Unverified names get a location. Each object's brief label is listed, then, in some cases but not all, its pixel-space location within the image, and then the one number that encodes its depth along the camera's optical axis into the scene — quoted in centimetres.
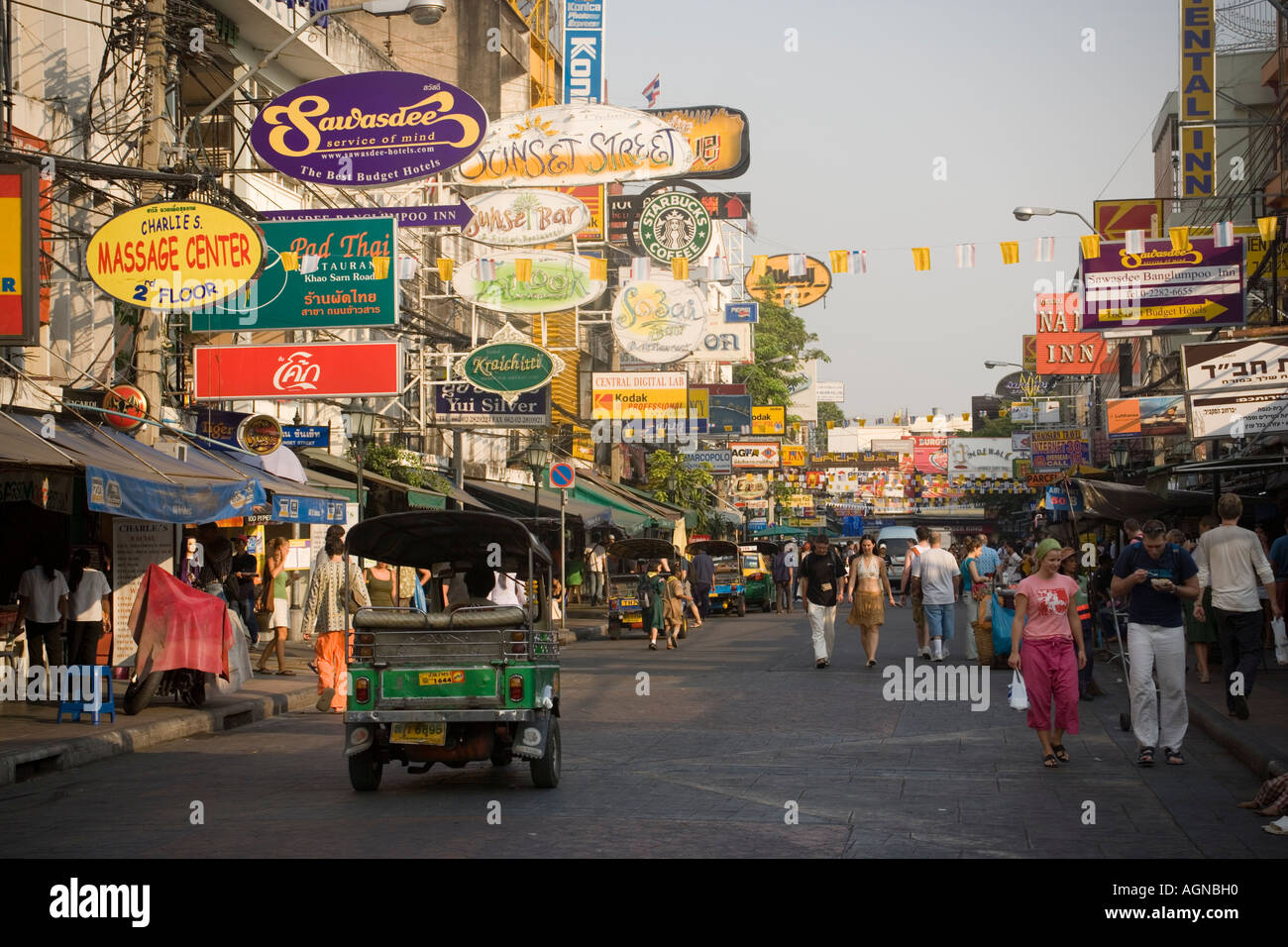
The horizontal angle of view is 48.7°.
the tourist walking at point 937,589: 2006
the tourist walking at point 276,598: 1942
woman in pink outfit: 1087
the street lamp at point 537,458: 2873
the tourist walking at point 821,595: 1994
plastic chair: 1379
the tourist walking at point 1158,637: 1088
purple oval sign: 1788
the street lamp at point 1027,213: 2656
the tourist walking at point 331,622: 1554
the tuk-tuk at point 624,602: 2948
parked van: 5134
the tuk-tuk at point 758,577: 4009
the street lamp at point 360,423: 2144
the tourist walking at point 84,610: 1504
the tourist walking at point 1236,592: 1303
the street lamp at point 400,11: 1580
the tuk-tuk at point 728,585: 3772
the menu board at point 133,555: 1783
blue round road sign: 2938
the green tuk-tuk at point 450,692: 980
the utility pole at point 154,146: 1581
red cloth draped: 1436
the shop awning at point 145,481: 1335
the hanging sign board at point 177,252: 1494
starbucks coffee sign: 3134
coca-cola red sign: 1908
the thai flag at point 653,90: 4972
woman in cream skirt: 2016
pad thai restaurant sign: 1859
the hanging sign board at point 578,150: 2661
